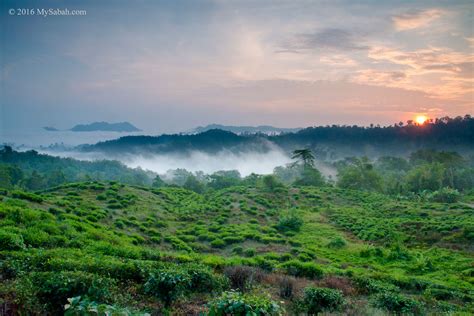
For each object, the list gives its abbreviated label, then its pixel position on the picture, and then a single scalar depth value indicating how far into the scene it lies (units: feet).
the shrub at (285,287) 38.24
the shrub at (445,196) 190.29
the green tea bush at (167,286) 29.30
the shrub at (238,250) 80.74
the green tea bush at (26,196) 77.46
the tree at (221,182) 268.21
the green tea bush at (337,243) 93.45
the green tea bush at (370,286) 45.68
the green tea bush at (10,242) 40.47
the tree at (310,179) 256.15
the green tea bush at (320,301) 32.60
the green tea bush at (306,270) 53.31
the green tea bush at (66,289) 25.27
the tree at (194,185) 267.20
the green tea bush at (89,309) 19.49
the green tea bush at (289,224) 115.65
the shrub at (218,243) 86.63
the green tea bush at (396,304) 35.86
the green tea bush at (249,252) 77.62
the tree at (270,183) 191.91
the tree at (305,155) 283.18
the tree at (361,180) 252.83
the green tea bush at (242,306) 21.93
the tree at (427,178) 249.34
